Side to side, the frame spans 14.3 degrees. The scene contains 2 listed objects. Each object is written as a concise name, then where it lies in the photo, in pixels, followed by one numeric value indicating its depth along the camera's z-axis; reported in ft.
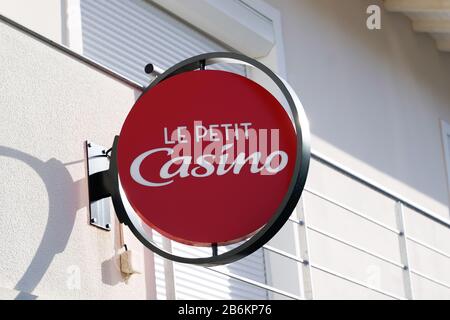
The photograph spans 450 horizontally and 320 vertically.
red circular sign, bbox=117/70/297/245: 23.90
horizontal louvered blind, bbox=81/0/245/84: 31.68
